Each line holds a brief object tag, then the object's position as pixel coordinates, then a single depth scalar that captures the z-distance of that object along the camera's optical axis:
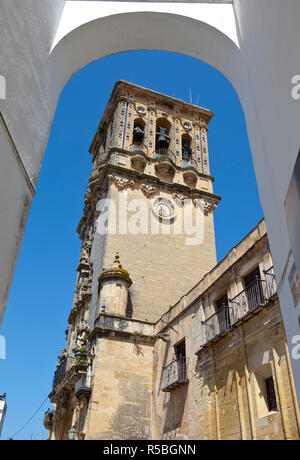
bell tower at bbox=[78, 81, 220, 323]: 19.53
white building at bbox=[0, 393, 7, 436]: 22.53
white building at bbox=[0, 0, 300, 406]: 2.43
